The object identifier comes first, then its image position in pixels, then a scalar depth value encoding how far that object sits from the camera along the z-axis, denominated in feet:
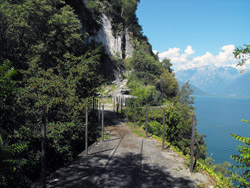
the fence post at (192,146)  22.38
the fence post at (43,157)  17.78
